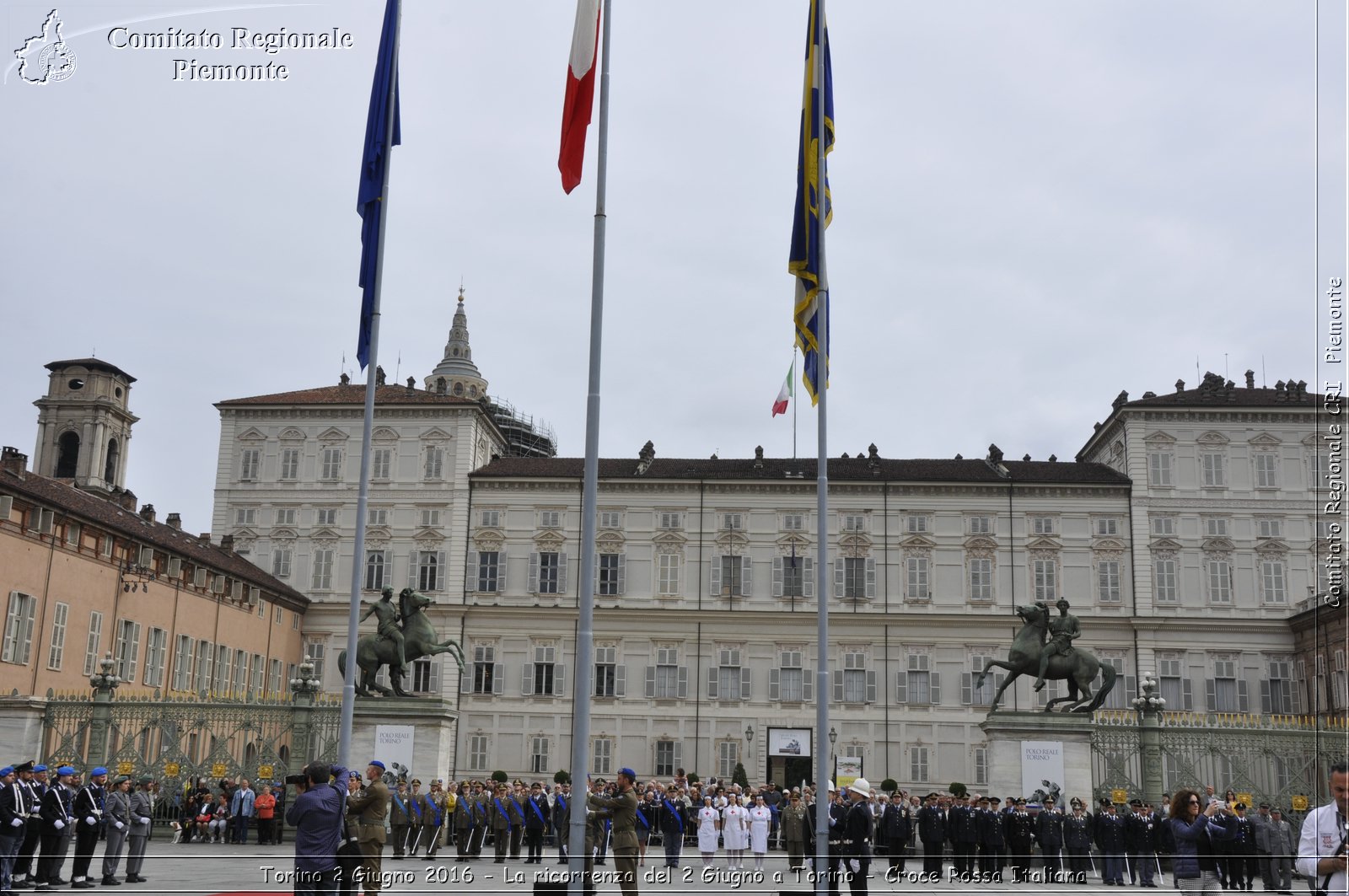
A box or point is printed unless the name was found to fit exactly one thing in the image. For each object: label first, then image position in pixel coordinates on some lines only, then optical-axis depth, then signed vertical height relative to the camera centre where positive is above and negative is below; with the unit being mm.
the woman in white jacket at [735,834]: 25312 -2561
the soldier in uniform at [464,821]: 25781 -2503
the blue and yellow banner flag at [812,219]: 16219 +6340
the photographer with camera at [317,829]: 11297 -1206
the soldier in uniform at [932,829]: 25000 -2341
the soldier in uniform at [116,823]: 18469 -1980
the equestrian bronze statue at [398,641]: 27594 +1209
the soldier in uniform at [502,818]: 25797 -2455
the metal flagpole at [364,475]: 16766 +3101
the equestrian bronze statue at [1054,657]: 27609 +1316
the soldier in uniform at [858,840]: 15594 -1617
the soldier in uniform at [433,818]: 24812 -2374
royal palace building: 53781 +6195
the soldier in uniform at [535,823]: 26391 -2546
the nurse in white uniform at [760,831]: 25656 -2526
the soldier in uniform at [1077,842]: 24156 -2395
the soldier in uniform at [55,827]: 16734 -1879
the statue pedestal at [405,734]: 27000 -800
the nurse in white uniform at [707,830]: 26547 -2614
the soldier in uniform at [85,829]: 17625 -1997
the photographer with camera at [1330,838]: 8359 -764
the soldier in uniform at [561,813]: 26281 -2408
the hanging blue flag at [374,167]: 18078 +7627
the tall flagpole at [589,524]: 11922 +1890
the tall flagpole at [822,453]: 14758 +3205
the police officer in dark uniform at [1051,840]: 23953 -2341
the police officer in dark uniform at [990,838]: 24031 -2351
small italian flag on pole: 35531 +8785
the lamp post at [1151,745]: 27469 -567
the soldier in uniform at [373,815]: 13445 -1293
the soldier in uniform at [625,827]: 14109 -1417
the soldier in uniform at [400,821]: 24641 -2428
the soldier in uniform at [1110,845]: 23391 -2372
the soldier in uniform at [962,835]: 24234 -2351
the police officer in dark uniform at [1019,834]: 24359 -2274
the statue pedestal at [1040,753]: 26906 -792
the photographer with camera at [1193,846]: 10859 -1104
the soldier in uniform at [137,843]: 19078 -2343
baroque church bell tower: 70625 +14952
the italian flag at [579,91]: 14320 +6977
